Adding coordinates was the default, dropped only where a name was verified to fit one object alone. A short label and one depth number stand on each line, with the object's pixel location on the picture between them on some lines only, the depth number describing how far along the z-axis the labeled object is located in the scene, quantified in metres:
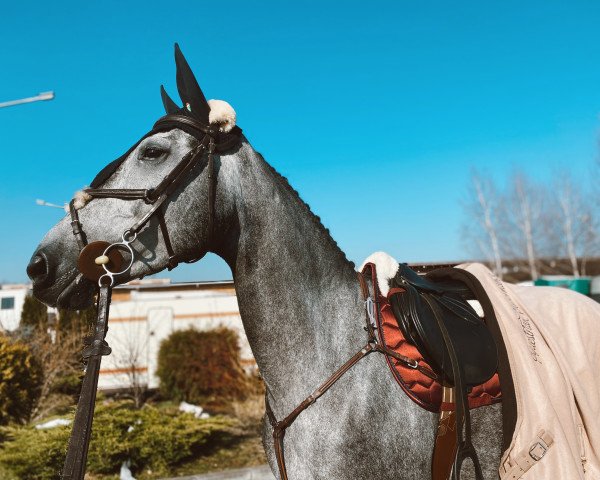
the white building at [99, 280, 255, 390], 9.37
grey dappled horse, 1.94
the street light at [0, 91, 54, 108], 9.34
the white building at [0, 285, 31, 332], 9.30
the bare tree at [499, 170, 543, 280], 30.64
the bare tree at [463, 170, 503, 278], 30.77
